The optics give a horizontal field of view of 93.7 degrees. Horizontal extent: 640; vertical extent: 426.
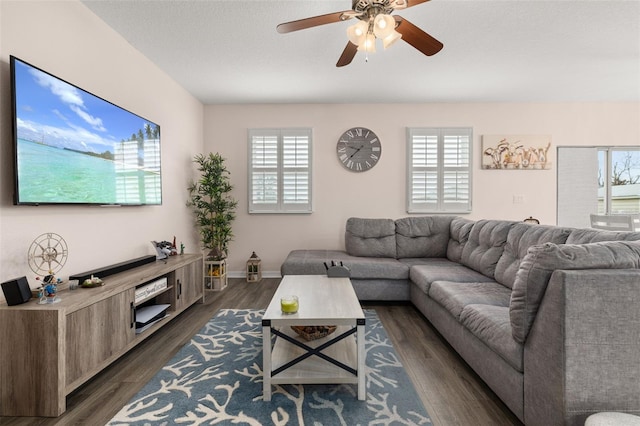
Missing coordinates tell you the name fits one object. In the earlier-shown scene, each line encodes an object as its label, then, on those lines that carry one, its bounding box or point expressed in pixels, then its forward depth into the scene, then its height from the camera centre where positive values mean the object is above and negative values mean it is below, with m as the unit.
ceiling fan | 1.76 +1.13
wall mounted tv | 1.77 +0.44
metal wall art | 4.57 +0.85
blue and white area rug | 1.61 -1.14
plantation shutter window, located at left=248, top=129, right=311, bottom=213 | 4.59 +0.54
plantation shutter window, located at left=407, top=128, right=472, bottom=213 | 4.58 +0.56
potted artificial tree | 4.06 -0.10
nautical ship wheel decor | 1.75 -0.33
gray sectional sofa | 1.28 -0.63
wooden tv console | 1.60 -0.80
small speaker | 1.62 -0.47
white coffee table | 1.75 -0.93
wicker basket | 2.05 -0.87
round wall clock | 4.60 +0.88
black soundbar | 2.11 -0.50
